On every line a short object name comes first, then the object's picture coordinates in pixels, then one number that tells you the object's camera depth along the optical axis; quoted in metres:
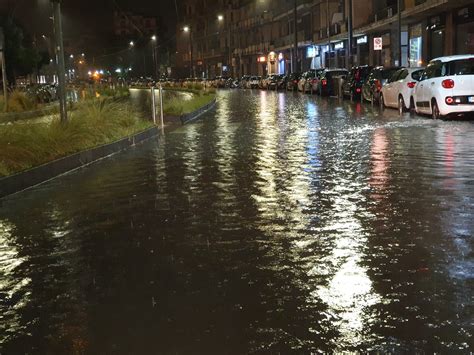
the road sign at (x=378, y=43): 42.85
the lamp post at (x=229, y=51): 104.39
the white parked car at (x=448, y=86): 19.80
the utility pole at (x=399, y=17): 39.10
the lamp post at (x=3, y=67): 27.98
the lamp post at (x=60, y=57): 15.47
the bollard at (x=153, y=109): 22.22
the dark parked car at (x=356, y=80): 34.56
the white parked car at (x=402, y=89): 23.80
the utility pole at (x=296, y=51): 62.20
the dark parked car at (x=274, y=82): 62.73
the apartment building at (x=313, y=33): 39.16
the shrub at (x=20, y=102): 30.77
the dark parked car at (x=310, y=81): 45.58
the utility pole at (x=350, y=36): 43.28
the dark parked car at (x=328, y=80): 42.38
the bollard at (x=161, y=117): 22.56
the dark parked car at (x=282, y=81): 60.42
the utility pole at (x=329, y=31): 58.35
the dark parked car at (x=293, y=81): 55.12
